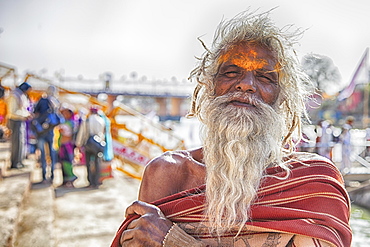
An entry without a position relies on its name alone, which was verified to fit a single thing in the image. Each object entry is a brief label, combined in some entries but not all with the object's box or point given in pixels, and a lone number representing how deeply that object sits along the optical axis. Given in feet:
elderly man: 4.75
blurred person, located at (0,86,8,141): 24.84
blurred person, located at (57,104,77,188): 21.03
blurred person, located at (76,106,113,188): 21.30
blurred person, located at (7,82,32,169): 18.78
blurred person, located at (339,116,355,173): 34.78
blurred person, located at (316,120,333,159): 32.73
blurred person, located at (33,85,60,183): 19.30
